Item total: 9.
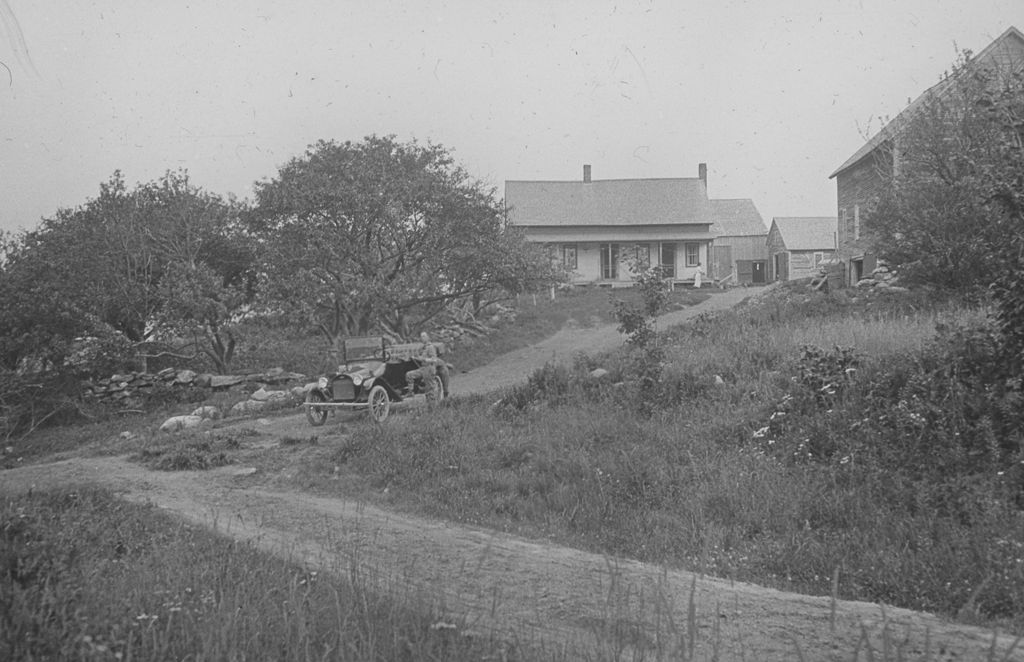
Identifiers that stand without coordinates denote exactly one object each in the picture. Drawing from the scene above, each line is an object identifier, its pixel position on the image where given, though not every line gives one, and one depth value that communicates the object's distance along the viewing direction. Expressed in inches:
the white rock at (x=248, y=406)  668.7
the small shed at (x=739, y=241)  2277.3
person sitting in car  602.8
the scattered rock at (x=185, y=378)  774.5
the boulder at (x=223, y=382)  763.4
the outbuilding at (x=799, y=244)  1888.5
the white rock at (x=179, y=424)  597.0
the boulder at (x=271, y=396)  699.4
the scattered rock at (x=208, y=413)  657.0
